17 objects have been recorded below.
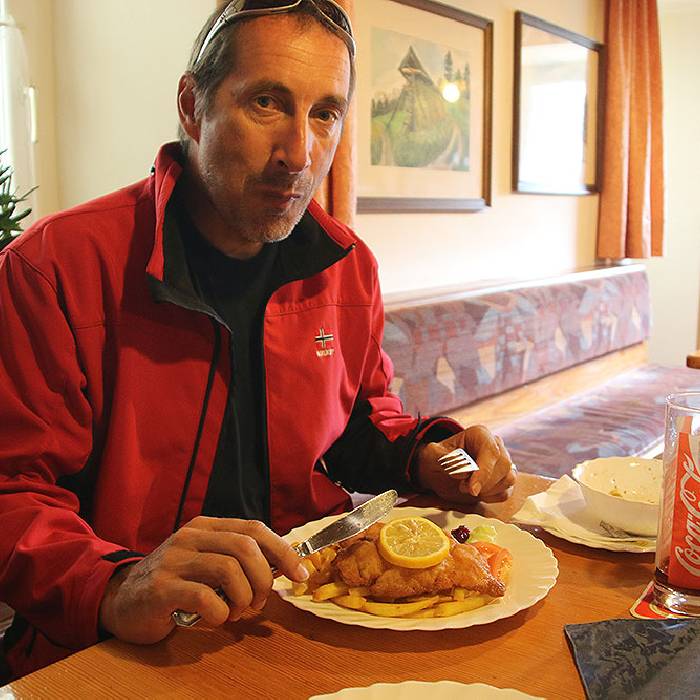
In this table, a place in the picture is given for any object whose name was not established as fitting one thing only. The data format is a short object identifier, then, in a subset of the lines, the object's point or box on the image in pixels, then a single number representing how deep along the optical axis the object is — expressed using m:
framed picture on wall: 2.91
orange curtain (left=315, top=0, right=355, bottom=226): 2.48
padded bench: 2.73
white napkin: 1.08
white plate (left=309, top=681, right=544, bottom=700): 0.71
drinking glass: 0.88
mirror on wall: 3.73
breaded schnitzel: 0.91
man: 1.08
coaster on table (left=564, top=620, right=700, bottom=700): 0.74
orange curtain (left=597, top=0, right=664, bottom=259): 4.41
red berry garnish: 1.07
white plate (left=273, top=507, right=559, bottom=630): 0.86
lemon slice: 0.91
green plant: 1.76
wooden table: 0.76
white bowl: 1.10
